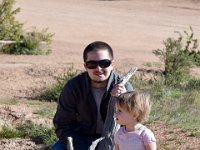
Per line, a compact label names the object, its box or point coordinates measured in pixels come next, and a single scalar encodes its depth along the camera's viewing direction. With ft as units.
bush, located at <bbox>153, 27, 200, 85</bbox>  37.28
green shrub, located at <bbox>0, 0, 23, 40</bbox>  49.29
